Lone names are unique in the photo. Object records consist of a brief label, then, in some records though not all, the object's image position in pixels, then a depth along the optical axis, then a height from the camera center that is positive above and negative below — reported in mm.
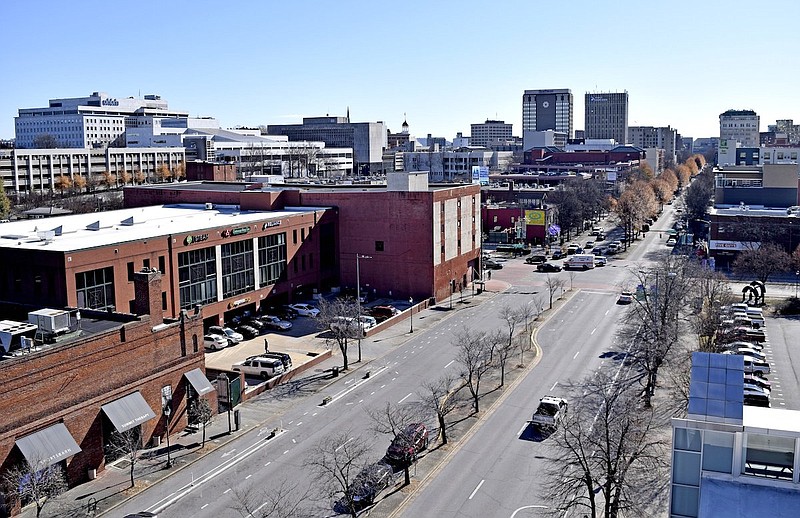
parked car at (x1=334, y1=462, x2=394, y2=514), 32750 -14319
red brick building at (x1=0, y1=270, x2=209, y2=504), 33688 -10853
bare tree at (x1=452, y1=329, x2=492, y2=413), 45403 -12466
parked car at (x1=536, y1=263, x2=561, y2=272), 96188 -13443
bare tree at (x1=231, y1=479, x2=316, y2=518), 32344 -14953
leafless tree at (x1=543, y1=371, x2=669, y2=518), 28641 -12584
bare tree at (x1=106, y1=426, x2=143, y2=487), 35531 -13819
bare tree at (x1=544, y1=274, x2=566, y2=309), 74500 -12376
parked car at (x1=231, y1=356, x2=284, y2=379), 51781 -13941
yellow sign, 115250 -8558
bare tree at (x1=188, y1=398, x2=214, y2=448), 41250 -13570
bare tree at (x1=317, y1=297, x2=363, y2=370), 53188 -11430
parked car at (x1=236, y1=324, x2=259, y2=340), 62969 -13903
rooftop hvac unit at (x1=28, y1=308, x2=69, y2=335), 37719 -7690
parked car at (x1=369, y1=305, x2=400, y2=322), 69188 -13672
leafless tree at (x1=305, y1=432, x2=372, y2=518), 33394 -14688
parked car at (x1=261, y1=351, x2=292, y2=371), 52922 -13621
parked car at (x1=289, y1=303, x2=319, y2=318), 70000 -13544
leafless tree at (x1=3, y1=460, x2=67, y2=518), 31641 -13369
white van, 96938 -12918
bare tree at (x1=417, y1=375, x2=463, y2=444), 40438 -14405
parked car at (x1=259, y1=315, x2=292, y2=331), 65000 -13718
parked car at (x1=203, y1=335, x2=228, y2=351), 59031 -13852
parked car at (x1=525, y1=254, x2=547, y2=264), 103562 -13350
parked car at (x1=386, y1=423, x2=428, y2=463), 36500 -13868
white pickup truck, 41375 -13949
